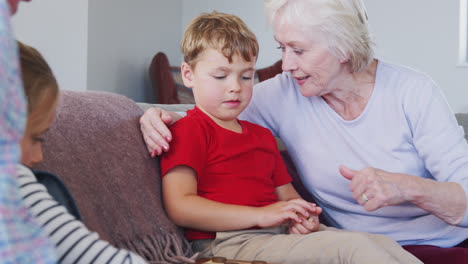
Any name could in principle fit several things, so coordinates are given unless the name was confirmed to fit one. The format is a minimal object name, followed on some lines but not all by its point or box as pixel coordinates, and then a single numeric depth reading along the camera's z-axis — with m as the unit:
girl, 0.71
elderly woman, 1.54
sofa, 1.08
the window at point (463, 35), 4.68
